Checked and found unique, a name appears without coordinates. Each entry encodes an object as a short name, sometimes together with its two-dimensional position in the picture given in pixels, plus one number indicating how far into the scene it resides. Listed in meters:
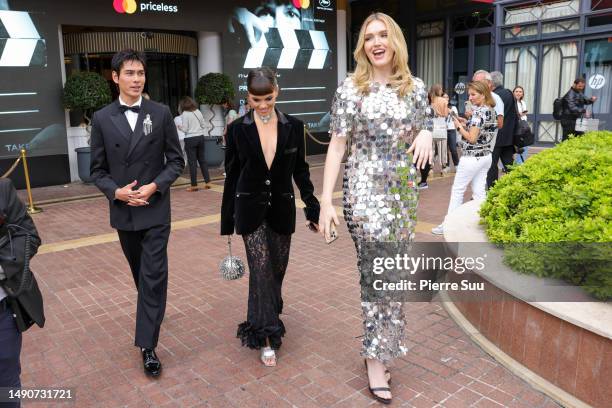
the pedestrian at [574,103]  12.32
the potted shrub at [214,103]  13.23
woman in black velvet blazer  3.49
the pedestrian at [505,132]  7.87
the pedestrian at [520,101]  11.64
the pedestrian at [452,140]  11.99
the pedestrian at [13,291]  2.49
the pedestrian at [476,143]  6.37
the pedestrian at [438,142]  10.31
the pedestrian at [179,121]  11.10
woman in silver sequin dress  3.04
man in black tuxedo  3.58
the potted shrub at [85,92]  11.32
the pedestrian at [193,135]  10.55
